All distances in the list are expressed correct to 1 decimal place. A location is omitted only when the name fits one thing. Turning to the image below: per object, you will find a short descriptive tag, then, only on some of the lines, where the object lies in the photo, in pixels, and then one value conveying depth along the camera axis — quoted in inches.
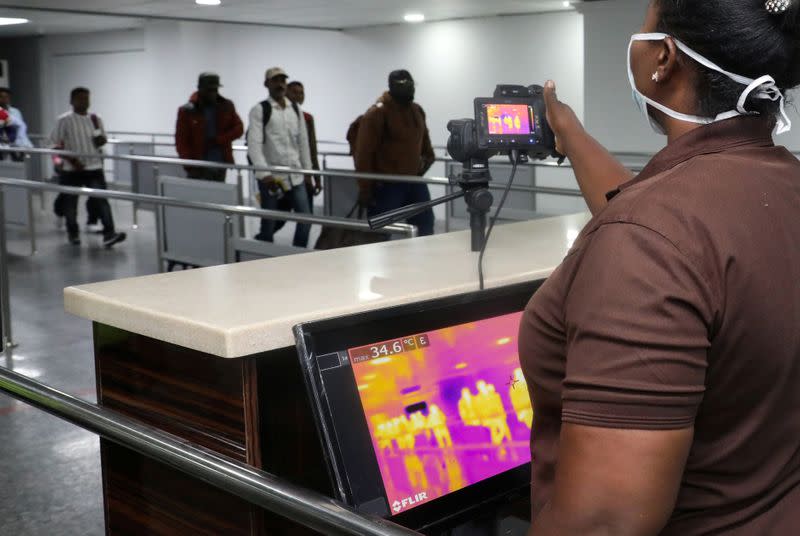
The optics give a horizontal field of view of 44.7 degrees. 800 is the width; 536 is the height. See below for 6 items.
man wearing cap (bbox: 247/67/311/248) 281.1
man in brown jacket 244.5
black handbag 170.1
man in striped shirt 344.8
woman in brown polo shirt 33.2
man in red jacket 299.6
